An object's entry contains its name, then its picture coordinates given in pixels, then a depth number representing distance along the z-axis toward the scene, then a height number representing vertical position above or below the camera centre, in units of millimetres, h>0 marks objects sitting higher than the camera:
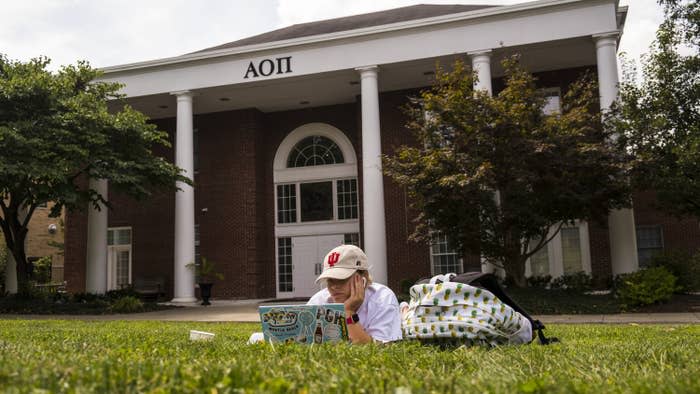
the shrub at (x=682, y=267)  16797 -535
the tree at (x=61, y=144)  16500 +3517
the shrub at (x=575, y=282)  17453 -877
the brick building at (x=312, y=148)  19125 +4540
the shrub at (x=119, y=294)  20894 -975
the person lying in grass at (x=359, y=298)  4293 -284
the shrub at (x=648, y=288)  14711 -936
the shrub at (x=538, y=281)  18406 -858
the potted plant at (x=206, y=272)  24375 -375
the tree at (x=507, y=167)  14617 +2105
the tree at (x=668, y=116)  14531 +3279
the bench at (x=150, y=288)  24789 -921
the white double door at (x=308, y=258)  25062 +68
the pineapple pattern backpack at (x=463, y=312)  3975 -379
